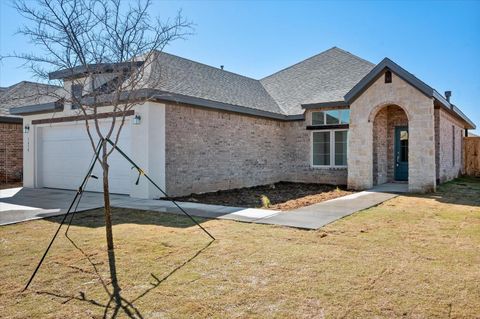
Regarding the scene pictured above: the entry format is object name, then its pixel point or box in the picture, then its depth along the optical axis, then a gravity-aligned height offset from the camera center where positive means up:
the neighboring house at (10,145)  18.22 +0.78
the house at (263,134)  12.55 +1.06
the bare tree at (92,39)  6.25 +2.21
